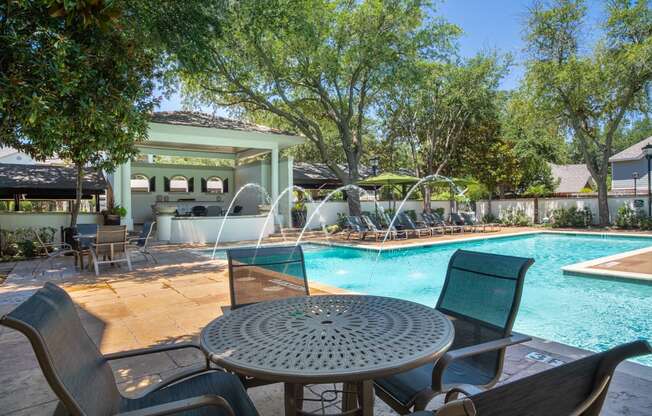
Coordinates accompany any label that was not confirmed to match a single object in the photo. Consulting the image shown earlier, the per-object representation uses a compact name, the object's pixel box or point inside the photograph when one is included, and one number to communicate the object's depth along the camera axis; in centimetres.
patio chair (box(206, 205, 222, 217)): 1858
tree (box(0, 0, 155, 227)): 391
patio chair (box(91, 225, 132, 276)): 735
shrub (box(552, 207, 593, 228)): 1669
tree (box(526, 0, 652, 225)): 1441
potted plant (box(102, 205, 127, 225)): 1234
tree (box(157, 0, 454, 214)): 1180
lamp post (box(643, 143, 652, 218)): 1424
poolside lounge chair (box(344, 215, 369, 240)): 1304
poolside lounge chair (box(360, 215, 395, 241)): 1317
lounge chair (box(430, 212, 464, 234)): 1541
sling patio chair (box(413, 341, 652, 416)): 90
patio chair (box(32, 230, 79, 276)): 785
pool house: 1341
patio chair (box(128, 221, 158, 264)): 884
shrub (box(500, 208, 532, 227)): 1877
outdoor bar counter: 1321
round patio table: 150
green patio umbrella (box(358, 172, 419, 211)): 1408
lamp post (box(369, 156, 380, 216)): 1665
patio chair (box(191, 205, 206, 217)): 1909
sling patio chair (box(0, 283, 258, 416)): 128
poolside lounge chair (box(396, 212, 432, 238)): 1420
